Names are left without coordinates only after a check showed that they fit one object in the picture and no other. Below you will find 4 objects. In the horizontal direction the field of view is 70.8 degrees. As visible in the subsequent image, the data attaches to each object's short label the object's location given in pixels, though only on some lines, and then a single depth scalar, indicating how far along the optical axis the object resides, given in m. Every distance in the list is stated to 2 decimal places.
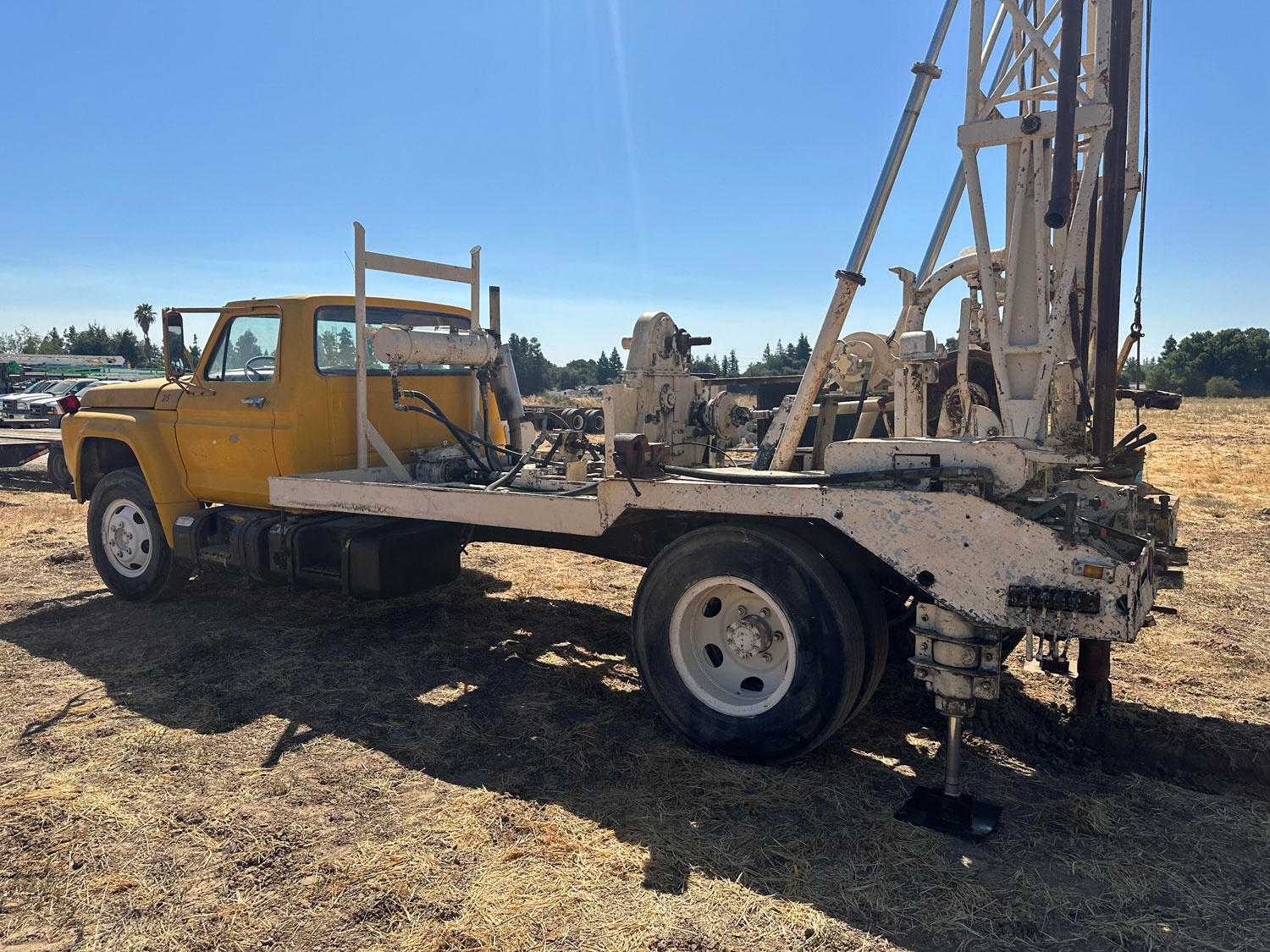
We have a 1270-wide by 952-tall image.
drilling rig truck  3.61
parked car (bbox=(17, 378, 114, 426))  24.53
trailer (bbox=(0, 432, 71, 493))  13.48
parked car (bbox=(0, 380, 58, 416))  24.95
